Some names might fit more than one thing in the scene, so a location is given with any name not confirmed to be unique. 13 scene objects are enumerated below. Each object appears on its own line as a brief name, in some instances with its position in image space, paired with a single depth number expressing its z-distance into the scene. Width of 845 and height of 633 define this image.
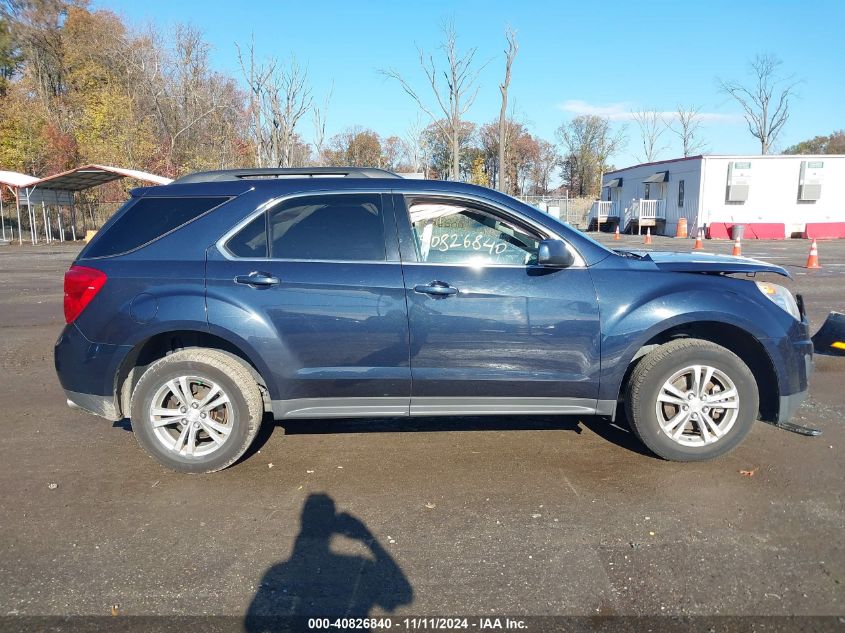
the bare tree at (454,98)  29.08
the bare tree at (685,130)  66.81
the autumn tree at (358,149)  54.62
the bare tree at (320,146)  35.62
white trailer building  30.83
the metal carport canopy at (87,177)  23.75
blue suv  3.81
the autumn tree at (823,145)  69.29
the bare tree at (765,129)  57.62
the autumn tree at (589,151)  68.44
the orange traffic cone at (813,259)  15.64
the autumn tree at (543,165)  68.25
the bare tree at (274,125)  32.16
